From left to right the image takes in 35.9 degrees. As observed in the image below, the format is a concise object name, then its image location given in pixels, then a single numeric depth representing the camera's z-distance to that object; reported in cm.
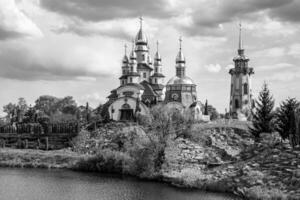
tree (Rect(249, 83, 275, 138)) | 6016
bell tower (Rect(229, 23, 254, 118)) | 9531
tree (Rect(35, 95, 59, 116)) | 12925
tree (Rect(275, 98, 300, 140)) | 5553
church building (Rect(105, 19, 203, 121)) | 9150
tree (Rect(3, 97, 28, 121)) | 11782
